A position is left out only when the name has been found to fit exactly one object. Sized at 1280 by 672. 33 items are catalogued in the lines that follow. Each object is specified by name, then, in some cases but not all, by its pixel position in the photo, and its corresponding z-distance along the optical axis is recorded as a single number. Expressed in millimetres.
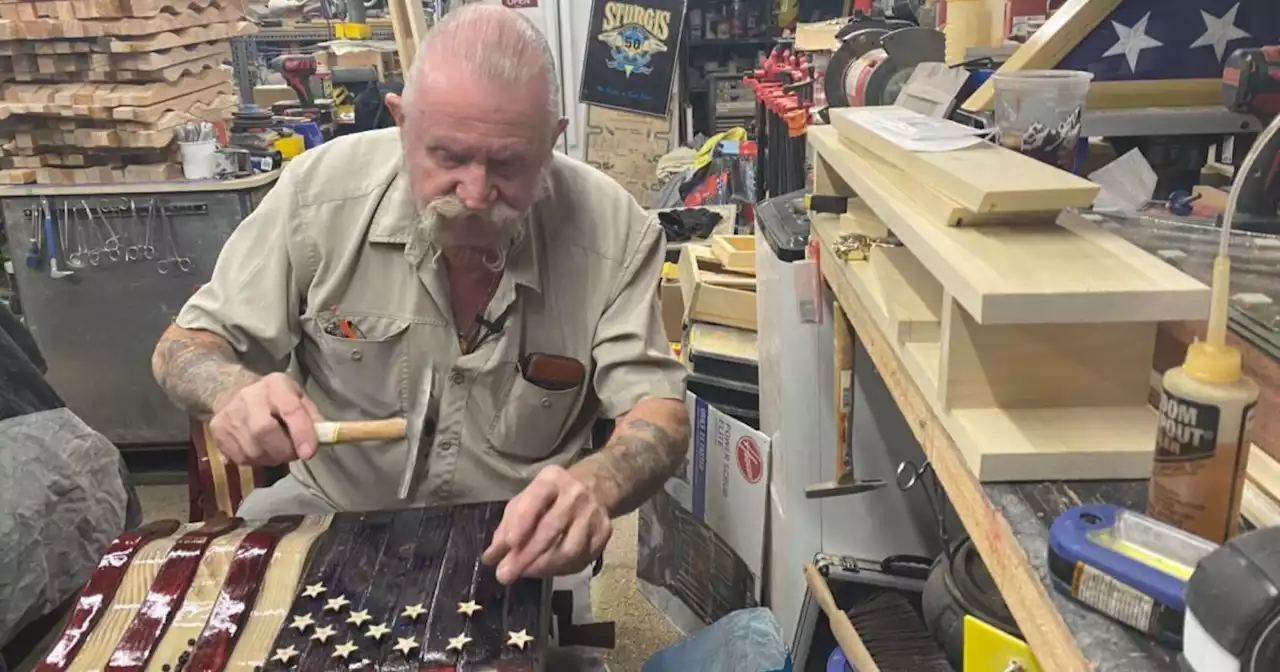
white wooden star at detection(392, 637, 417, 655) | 1030
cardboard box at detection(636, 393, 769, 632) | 1966
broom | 1402
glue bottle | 658
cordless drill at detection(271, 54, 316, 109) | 4316
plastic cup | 1136
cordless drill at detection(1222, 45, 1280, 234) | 1028
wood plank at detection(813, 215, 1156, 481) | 797
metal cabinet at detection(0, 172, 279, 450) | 2766
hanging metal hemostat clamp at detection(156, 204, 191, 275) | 2791
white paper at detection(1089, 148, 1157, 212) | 1273
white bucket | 2816
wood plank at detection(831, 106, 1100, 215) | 885
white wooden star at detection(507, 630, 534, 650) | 1044
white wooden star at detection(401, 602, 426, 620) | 1088
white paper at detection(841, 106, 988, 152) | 1095
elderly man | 1426
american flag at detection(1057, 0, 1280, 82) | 1265
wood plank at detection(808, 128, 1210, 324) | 754
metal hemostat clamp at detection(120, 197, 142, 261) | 2781
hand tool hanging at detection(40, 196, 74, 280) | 2758
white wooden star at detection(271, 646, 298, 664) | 1019
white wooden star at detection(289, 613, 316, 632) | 1071
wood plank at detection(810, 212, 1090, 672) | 662
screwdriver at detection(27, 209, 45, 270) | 2773
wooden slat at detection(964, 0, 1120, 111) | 1261
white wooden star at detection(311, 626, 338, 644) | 1049
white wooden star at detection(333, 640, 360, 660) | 1024
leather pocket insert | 1569
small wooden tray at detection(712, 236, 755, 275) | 2299
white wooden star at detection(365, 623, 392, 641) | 1055
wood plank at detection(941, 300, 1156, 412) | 835
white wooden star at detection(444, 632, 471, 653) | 1034
